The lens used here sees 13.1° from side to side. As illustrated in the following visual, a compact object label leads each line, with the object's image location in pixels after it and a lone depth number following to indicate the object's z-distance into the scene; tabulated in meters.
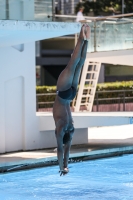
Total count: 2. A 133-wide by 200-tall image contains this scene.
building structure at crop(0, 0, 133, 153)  15.88
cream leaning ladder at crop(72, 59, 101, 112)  22.74
